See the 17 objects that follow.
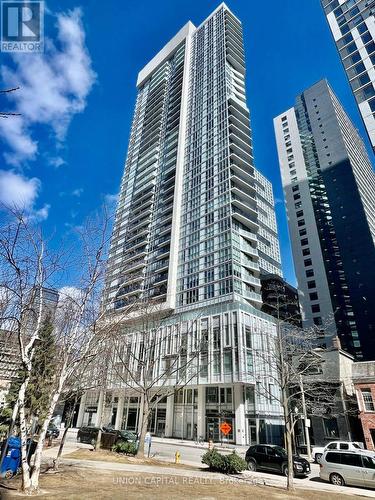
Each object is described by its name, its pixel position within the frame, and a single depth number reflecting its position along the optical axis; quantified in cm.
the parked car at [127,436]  2692
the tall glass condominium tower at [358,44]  4623
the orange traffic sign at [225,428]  1881
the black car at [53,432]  3025
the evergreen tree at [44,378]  1609
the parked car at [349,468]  1605
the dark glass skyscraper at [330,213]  7900
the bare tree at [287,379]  1569
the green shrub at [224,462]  1634
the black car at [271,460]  1847
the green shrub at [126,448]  2133
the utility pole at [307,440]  2775
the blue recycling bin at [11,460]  1145
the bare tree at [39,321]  968
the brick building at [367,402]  2923
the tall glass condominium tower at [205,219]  4466
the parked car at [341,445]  2218
